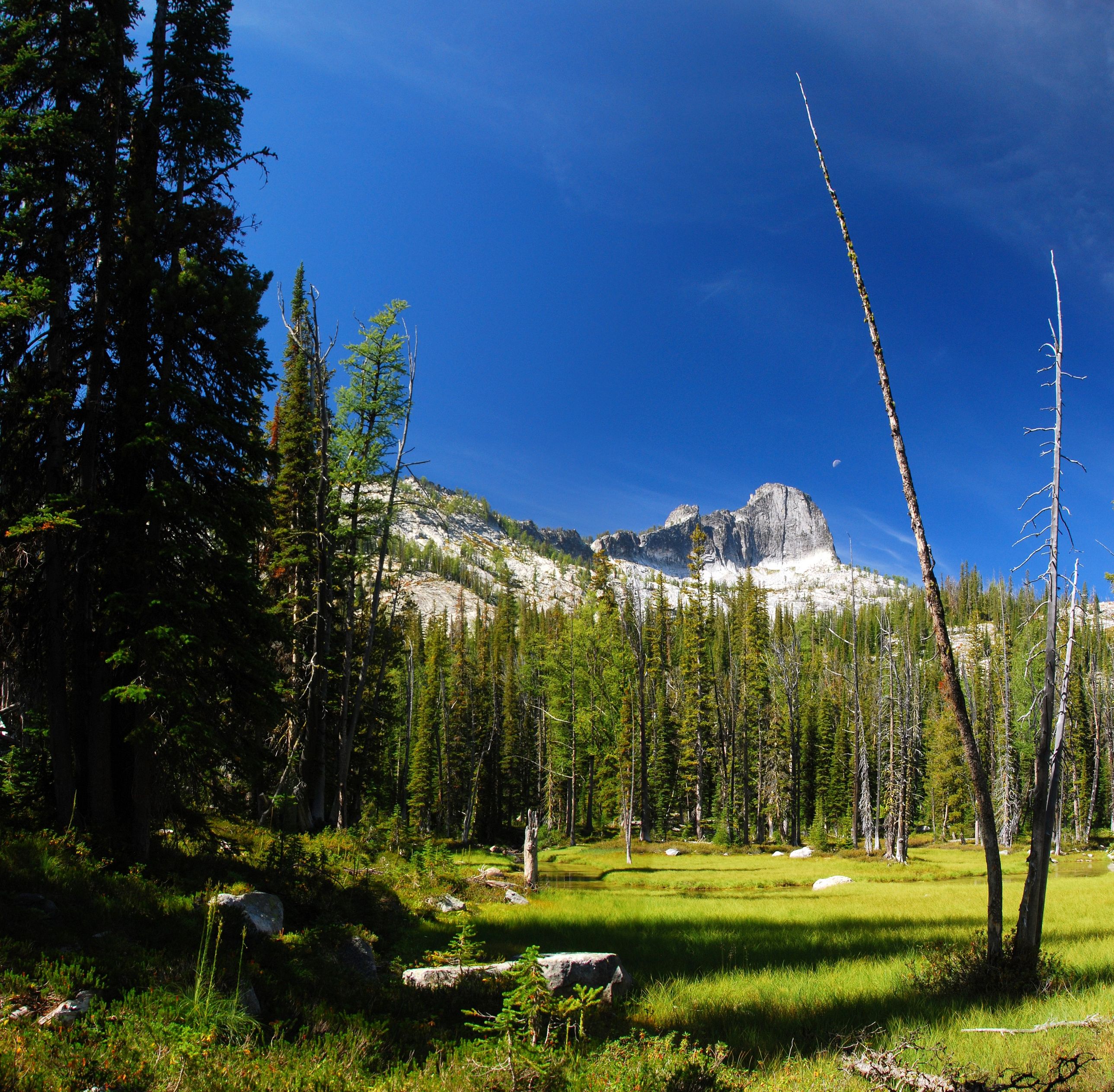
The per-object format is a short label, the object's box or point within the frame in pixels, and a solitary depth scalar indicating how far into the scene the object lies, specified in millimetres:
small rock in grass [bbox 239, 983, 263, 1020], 6465
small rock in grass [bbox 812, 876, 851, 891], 24625
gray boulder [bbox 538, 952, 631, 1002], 8852
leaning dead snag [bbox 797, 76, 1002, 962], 9000
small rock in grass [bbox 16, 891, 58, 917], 7223
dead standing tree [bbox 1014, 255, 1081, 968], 9016
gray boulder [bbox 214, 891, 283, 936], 8961
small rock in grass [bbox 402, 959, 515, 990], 8656
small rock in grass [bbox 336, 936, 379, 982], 9375
